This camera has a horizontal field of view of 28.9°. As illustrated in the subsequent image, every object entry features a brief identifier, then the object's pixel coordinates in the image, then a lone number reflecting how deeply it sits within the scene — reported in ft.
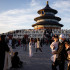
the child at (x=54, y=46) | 14.99
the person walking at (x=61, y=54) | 13.29
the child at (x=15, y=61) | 18.84
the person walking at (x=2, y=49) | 13.55
